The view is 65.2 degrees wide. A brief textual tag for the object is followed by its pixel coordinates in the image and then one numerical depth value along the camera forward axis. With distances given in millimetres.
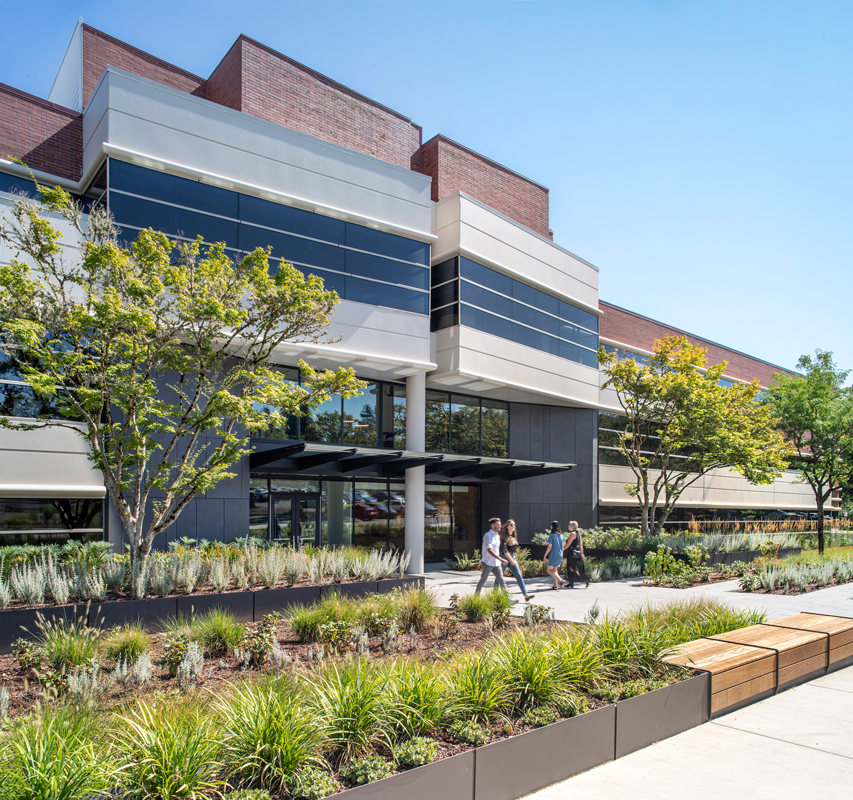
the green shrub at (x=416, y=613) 9172
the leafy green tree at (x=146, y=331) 10586
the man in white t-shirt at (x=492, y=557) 13539
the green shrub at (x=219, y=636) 7742
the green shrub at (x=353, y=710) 4574
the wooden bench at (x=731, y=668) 6570
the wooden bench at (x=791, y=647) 7465
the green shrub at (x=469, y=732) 4832
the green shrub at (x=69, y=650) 6820
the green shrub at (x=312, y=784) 3920
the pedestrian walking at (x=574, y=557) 17797
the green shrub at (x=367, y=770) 4152
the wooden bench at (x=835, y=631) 8430
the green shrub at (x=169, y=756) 3797
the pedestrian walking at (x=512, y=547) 14648
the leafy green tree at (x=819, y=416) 29188
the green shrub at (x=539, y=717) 5258
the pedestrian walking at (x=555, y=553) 17234
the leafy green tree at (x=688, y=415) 24281
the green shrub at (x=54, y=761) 3461
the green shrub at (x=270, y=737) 4113
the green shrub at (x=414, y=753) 4382
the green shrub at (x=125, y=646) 7152
